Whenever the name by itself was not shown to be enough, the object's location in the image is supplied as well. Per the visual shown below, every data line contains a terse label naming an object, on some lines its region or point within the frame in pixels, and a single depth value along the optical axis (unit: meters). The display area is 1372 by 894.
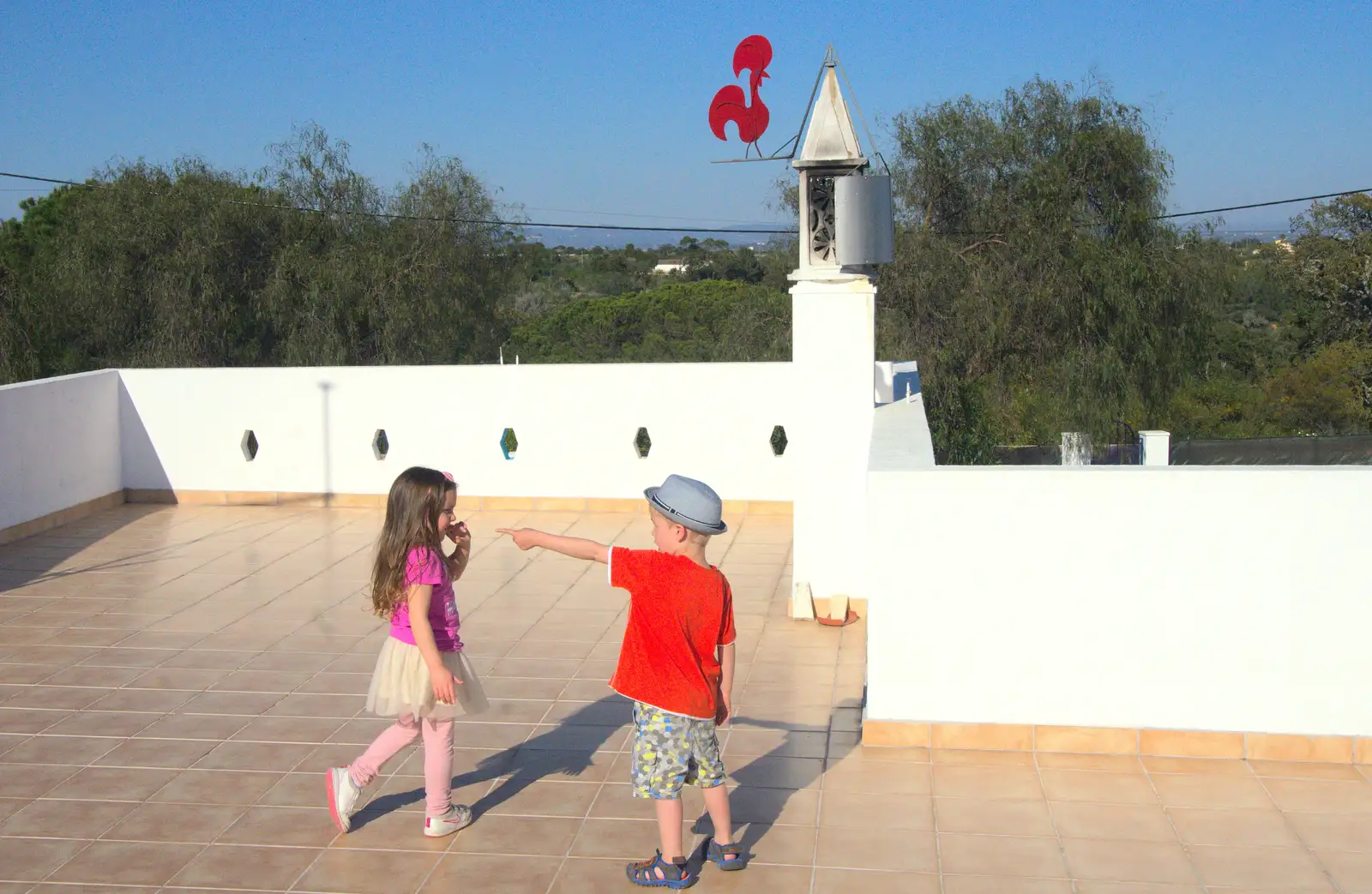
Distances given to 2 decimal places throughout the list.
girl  3.74
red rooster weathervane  7.50
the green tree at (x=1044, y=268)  19.53
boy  3.38
